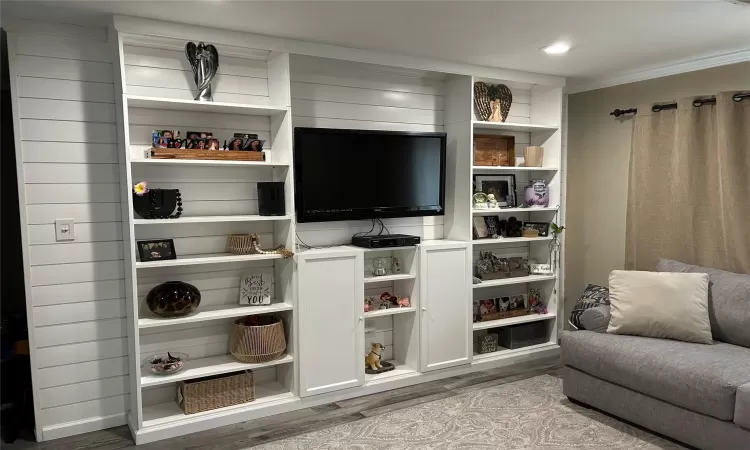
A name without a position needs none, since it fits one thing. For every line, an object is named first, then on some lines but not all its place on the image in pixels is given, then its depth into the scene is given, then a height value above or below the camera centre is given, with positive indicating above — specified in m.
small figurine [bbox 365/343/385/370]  3.89 -1.11
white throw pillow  3.27 -0.67
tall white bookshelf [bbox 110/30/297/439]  3.05 -0.10
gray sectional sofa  2.71 -0.96
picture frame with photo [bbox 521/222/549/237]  4.51 -0.25
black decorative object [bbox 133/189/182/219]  2.99 -0.01
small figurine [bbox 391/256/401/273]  3.98 -0.48
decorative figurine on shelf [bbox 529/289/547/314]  4.64 -0.88
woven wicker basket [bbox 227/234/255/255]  3.35 -0.26
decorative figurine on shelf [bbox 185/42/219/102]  3.13 +0.77
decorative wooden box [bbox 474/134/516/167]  4.33 +0.37
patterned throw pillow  3.78 -0.72
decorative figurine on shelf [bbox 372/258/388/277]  3.88 -0.48
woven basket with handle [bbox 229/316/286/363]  3.32 -0.85
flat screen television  3.51 +0.16
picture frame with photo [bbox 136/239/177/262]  3.03 -0.27
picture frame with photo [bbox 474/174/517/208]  4.40 +0.08
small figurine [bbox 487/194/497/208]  4.33 -0.03
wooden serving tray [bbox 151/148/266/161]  3.05 +0.26
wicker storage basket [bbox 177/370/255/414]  3.21 -1.12
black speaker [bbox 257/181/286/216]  3.34 +0.01
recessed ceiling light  3.44 +0.93
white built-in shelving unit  3.14 -0.32
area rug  3.00 -1.32
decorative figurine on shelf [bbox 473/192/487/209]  4.26 -0.02
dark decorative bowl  3.07 -0.54
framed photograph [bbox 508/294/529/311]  4.60 -0.88
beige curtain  3.65 +0.05
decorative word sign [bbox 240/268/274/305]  3.46 -0.56
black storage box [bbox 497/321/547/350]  4.47 -1.12
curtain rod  3.63 +0.64
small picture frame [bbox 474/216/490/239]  4.32 -0.24
